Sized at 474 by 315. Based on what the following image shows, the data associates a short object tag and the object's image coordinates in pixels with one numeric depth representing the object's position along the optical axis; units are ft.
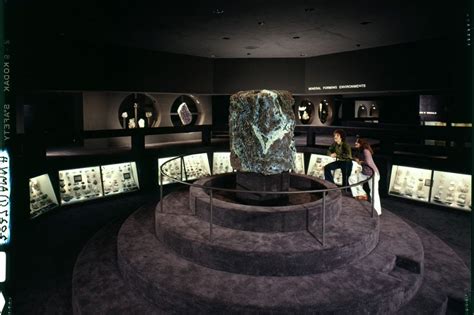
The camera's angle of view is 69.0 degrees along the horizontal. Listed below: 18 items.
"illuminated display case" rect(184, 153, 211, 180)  36.10
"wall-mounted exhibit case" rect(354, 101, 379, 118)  80.07
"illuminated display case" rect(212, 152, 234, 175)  37.63
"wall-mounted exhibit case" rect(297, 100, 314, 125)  57.61
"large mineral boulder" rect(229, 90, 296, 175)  19.85
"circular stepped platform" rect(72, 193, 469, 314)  12.29
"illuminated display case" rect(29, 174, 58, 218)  23.65
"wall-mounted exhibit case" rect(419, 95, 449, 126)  48.90
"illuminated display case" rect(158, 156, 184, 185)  33.77
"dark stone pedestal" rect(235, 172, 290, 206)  20.35
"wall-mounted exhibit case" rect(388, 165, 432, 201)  27.30
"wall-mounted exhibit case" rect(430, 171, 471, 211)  25.22
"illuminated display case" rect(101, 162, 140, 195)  29.58
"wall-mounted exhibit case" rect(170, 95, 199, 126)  48.16
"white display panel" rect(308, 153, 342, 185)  33.66
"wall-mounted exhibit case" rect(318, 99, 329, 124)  56.84
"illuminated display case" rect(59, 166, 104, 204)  26.66
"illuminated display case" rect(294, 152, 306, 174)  35.24
